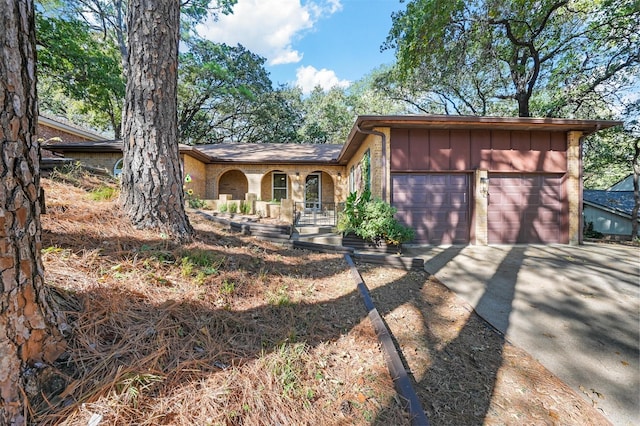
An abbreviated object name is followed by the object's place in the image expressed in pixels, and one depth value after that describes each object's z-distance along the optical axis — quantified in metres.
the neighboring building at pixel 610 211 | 12.41
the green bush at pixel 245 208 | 8.22
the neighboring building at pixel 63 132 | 12.37
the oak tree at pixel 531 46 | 8.16
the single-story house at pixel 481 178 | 7.33
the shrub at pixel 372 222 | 5.93
